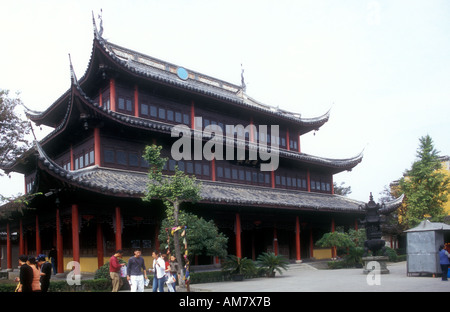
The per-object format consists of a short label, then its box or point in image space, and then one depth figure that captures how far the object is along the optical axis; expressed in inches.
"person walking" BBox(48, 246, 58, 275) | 847.7
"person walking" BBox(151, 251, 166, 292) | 510.1
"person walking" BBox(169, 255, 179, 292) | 556.2
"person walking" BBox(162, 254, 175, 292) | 505.0
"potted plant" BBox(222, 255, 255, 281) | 744.5
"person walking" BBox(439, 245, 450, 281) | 592.7
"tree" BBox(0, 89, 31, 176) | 928.3
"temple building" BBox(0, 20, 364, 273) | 732.0
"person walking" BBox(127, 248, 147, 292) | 477.9
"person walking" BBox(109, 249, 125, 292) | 499.7
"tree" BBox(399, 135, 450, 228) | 1341.0
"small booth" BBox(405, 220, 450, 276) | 645.9
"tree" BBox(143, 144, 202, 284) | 590.9
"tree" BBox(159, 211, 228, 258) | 666.8
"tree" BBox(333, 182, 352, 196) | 2225.9
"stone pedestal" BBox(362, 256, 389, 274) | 761.6
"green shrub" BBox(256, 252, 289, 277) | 794.8
